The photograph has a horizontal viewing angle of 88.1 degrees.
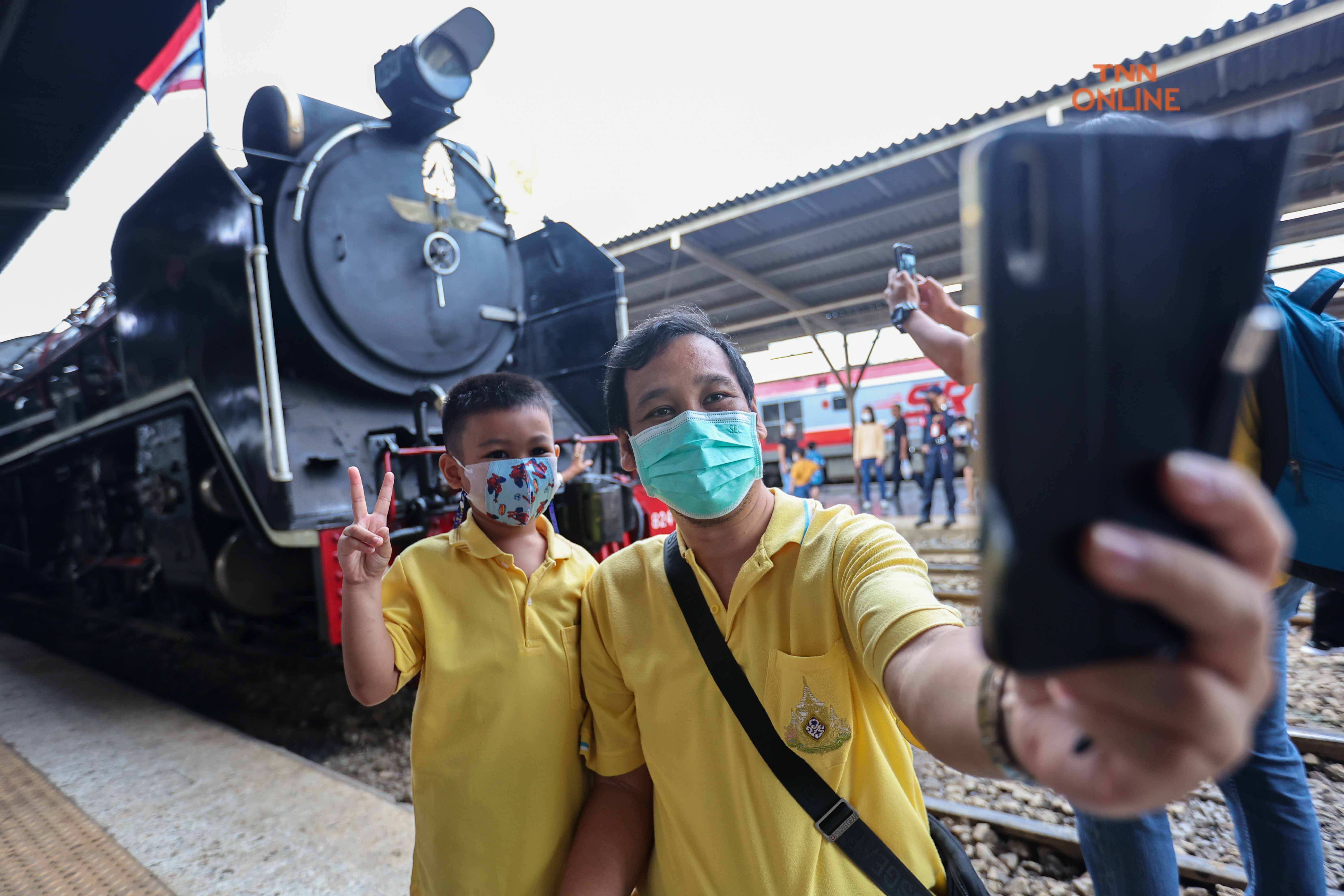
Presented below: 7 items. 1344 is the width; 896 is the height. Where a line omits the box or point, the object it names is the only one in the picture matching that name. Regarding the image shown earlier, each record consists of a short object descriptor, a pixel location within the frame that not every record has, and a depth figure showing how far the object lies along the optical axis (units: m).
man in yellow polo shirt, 0.76
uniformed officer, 8.49
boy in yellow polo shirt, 1.31
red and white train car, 14.48
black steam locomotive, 3.39
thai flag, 3.52
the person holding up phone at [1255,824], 1.42
